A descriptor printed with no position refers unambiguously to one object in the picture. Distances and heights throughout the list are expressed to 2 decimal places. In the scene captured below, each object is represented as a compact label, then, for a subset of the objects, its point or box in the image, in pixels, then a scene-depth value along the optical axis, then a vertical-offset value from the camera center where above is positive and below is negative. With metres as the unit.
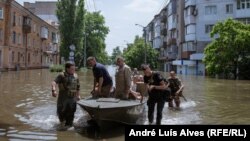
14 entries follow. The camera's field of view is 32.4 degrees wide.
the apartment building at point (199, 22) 62.28 +6.44
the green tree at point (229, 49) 48.29 +1.82
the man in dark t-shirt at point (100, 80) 12.54 -0.45
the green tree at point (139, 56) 82.38 +1.73
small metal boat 11.06 -1.18
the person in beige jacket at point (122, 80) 12.55 -0.45
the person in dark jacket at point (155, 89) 11.81 -0.66
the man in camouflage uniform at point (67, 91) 11.80 -0.70
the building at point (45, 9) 111.94 +14.87
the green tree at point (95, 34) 87.25 +6.69
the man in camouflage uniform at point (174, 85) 16.84 -0.80
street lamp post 76.69 +2.31
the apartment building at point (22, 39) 57.19 +4.34
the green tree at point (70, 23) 67.81 +6.65
